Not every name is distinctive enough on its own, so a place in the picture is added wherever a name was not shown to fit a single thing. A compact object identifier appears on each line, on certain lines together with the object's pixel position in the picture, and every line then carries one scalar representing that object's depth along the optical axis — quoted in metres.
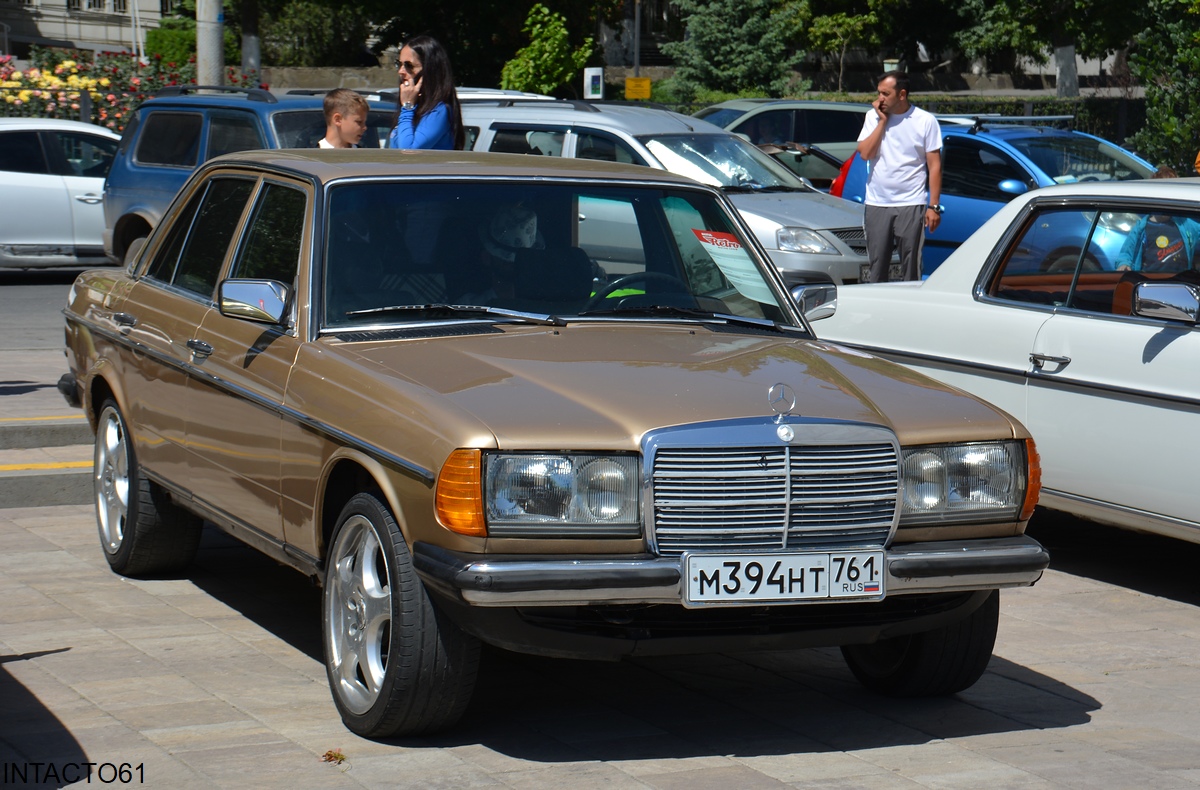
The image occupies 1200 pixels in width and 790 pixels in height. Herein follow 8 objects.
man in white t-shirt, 11.42
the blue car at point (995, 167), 15.21
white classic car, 6.23
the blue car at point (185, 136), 12.84
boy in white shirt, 8.28
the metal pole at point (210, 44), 21.08
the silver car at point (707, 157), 13.39
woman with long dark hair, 8.36
